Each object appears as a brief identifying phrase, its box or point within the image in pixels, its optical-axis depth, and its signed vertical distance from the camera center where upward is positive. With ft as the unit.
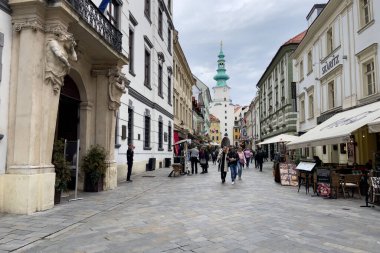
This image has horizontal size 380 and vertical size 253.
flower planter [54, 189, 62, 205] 30.43 -3.59
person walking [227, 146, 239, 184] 53.11 -0.78
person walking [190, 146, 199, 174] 74.28 -0.27
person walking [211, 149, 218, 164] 144.25 -0.51
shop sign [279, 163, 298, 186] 51.90 -2.82
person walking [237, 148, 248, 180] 60.40 -1.40
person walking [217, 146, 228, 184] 53.16 -1.69
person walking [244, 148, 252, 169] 99.91 +0.25
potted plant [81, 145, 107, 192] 38.73 -1.28
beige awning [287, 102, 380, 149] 37.22 +3.62
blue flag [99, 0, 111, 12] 39.30 +16.85
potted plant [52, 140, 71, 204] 30.17 -1.35
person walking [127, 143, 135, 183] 50.80 -0.65
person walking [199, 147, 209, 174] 76.48 -0.72
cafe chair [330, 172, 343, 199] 37.88 -3.00
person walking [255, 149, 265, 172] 86.07 -0.02
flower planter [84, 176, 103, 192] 39.58 -3.44
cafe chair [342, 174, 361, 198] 38.52 -2.72
